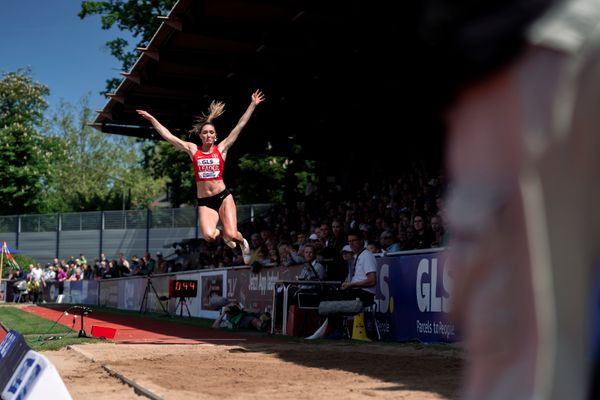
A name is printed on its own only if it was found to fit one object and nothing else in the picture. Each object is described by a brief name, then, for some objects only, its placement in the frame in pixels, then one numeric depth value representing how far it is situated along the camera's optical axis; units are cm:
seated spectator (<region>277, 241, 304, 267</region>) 1702
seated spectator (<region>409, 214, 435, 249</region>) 1368
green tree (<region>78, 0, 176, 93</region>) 3831
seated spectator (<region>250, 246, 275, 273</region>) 1892
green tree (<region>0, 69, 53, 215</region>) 6881
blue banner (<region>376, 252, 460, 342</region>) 1221
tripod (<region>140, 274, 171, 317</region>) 2653
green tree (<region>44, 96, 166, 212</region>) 8381
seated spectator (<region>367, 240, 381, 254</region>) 1448
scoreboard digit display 2302
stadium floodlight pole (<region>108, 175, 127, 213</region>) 8349
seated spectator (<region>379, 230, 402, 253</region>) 1517
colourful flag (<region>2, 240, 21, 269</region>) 4203
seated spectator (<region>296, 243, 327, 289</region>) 1536
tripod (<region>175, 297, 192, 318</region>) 2468
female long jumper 1191
